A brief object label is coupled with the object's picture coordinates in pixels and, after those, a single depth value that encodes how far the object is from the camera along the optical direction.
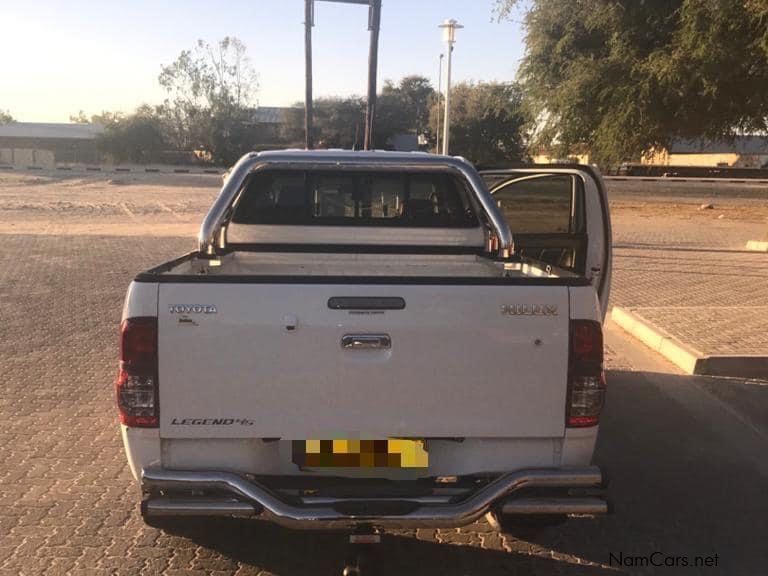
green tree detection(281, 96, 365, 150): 52.71
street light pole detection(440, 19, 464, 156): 19.88
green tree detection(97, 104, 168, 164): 67.31
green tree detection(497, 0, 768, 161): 14.48
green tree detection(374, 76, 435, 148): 58.78
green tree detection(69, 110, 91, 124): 99.69
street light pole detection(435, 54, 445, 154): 49.10
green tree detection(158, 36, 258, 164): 67.06
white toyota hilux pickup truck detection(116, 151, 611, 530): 3.15
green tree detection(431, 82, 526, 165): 52.97
